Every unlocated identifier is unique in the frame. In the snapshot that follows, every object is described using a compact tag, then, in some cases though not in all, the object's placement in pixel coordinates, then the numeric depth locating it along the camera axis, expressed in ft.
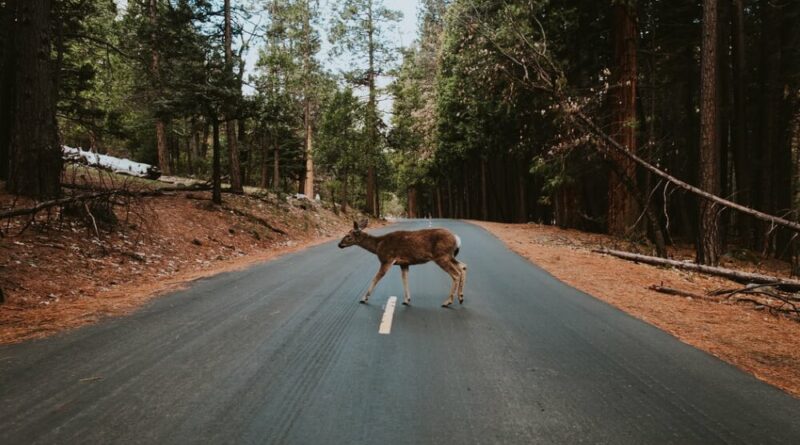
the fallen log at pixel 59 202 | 22.95
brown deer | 25.79
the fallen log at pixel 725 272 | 28.56
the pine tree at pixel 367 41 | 113.39
